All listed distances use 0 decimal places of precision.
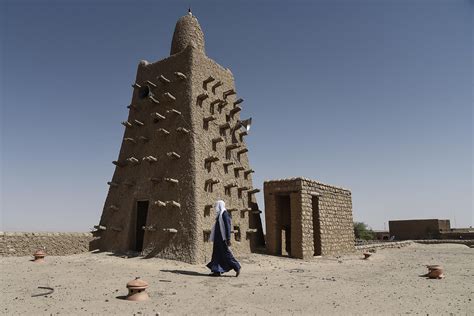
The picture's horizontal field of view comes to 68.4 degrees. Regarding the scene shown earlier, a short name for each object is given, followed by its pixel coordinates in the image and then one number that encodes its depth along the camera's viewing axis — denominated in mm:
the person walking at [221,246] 9391
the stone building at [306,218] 14039
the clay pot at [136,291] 6363
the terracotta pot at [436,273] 9586
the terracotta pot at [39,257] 10633
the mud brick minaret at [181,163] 12359
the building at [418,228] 29594
